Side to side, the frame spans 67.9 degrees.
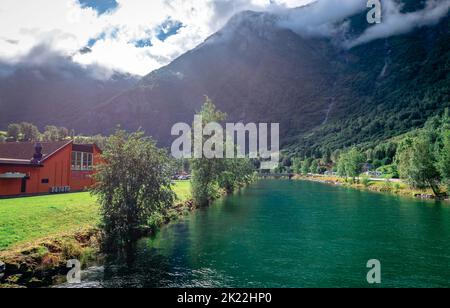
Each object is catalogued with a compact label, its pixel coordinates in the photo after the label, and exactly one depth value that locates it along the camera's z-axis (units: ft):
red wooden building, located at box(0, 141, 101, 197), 167.53
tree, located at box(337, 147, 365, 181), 459.32
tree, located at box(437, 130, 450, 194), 245.24
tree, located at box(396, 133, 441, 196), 270.26
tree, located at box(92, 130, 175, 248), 109.19
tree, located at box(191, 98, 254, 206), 209.05
